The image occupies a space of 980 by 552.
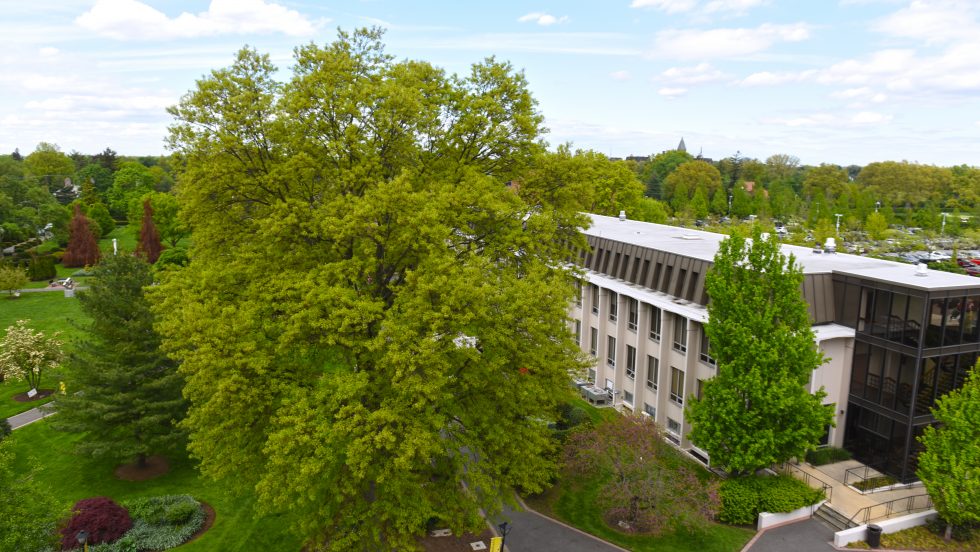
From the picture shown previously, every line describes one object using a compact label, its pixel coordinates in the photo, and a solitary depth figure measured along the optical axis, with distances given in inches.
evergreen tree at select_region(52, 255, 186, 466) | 1095.6
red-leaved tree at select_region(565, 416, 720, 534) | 912.9
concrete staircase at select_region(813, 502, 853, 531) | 963.5
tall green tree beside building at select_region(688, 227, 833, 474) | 932.0
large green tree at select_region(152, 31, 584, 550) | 720.3
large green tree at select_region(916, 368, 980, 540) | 882.1
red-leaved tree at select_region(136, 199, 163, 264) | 3093.0
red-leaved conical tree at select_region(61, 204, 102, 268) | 3238.2
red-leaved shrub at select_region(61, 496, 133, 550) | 903.1
